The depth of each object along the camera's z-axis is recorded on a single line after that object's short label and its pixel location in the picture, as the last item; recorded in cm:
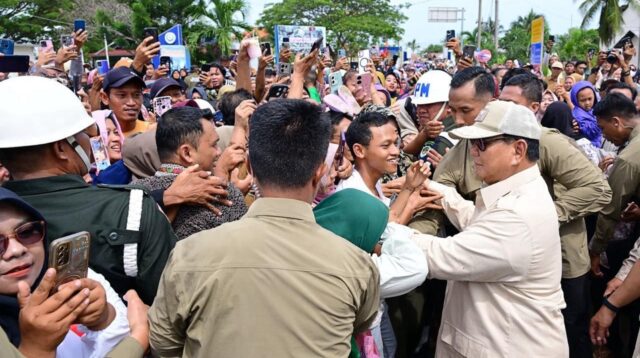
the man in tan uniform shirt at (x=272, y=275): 152
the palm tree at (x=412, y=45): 7104
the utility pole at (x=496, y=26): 2532
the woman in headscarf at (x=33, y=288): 148
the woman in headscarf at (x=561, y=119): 532
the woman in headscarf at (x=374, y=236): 199
